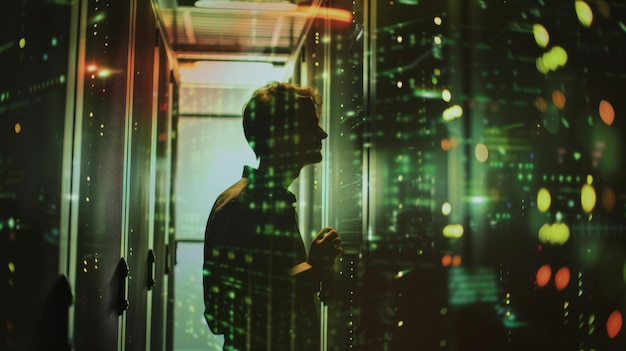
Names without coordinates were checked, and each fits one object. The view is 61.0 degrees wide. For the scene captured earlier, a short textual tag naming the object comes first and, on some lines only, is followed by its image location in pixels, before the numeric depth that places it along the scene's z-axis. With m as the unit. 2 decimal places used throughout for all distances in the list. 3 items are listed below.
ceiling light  2.58
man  1.44
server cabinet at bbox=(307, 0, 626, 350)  1.19
